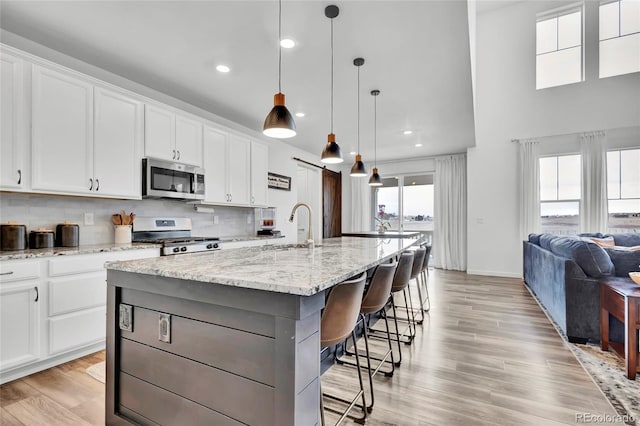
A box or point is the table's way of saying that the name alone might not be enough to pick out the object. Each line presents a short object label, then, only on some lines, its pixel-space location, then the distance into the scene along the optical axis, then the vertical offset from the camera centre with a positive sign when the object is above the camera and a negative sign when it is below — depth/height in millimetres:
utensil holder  2992 -219
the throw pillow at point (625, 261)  2717 -446
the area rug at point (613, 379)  1765 -1170
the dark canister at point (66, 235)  2604 -191
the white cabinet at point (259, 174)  4535 +610
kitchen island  1065 -520
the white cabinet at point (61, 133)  2324 +661
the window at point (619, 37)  5184 +3107
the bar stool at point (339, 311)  1395 -471
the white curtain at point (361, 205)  7668 +198
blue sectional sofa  2670 -614
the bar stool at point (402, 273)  2371 -492
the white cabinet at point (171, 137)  3139 +859
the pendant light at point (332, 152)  3041 +618
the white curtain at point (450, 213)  6547 -9
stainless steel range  3088 -269
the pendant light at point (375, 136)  3529 +1345
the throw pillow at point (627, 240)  4133 -381
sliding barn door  7176 +233
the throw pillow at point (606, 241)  3787 -372
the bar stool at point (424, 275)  3490 -912
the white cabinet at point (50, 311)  2027 -723
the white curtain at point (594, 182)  5215 +531
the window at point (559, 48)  5578 +3148
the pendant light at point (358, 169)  3971 +581
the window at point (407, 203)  7117 +248
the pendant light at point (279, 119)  2059 +648
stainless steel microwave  3076 +365
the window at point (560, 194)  5605 +357
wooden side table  2105 -768
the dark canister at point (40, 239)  2432 -209
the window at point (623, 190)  5207 +398
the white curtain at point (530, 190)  5656 +424
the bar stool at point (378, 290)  1842 -496
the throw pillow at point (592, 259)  2676 -420
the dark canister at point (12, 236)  2268 -174
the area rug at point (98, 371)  2133 -1172
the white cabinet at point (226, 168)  3844 +617
